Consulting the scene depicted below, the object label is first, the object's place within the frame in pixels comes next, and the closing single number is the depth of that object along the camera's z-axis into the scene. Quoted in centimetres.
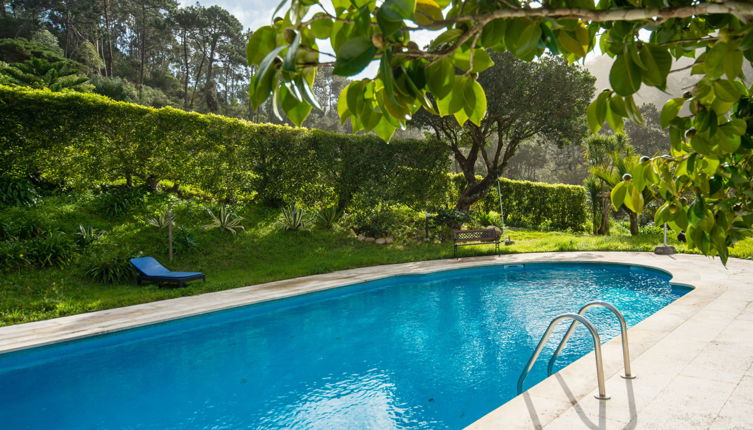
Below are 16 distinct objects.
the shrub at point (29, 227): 849
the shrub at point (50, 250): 816
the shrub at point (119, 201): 1039
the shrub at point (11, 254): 777
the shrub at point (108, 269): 834
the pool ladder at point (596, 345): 317
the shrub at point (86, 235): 898
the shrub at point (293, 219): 1257
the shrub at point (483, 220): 1711
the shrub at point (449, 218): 1488
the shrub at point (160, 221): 1016
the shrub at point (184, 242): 1009
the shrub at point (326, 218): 1350
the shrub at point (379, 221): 1377
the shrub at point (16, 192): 920
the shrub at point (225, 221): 1122
